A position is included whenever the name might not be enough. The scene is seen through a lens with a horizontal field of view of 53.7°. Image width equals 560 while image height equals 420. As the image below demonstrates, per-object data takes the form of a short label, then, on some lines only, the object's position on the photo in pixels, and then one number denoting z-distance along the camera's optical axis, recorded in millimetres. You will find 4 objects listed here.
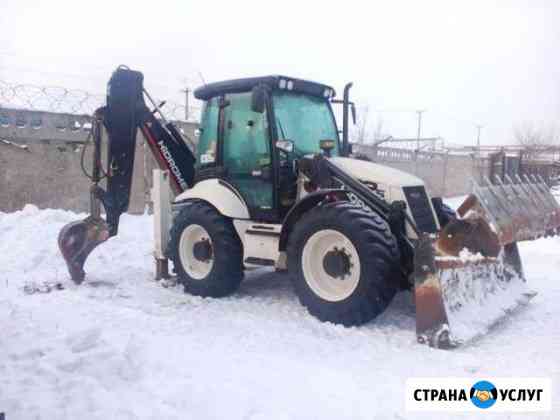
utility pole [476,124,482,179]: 21789
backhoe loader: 4586
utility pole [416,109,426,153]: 19958
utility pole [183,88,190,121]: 11615
